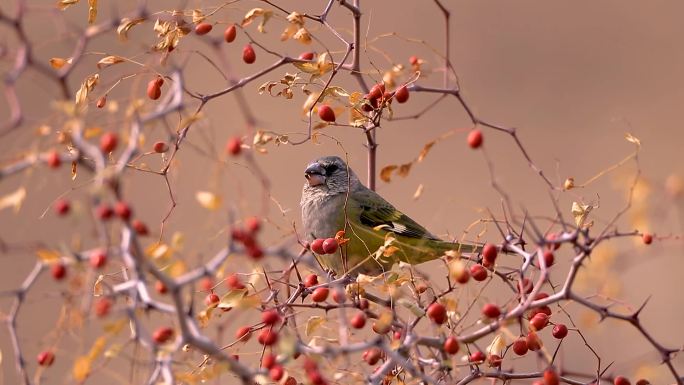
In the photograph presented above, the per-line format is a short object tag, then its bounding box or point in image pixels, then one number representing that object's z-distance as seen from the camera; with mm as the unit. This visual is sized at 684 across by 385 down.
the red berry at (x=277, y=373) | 4961
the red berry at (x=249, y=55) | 7512
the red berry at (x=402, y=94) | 7098
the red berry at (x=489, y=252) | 6066
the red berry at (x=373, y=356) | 6156
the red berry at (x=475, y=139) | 5836
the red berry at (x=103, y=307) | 4289
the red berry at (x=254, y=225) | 4402
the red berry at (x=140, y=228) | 4522
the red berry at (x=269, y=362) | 4802
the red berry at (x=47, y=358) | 4896
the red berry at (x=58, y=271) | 4379
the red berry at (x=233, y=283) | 6625
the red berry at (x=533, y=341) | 5742
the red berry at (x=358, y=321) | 5629
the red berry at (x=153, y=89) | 7242
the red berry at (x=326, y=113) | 7402
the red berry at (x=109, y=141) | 4496
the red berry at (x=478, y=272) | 6207
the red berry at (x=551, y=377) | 5461
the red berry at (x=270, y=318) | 5172
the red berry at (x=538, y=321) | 6078
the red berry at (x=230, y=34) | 7227
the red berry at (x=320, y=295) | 6557
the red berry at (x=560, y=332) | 6555
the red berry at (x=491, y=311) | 5336
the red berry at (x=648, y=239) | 6645
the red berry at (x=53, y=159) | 4223
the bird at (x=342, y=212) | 11445
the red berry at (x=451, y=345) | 5254
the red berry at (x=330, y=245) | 7327
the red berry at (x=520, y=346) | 6279
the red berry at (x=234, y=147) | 4680
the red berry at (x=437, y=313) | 5605
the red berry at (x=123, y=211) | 4008
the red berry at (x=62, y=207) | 4397
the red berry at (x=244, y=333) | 6437
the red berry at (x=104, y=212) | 4066
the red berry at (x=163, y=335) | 4957
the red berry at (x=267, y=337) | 4895
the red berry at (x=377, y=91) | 7301
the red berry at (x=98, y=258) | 3994
